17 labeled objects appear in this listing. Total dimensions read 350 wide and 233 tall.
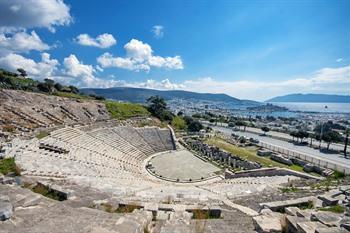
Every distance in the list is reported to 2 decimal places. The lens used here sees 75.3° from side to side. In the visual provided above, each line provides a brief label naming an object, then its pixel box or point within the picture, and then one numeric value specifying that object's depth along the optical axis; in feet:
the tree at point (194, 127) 185.88
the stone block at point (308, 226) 17.71
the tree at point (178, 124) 187.94
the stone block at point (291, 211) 25.75
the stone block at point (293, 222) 19.25
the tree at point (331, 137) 138.58
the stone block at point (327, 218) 20.21
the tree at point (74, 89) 249.34
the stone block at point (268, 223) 20.21
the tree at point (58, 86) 230.70
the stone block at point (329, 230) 17.10
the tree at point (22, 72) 262.63
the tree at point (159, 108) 196.65
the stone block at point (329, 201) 32.41
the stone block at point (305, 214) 22.80
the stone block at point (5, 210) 19.98
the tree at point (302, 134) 152.35
